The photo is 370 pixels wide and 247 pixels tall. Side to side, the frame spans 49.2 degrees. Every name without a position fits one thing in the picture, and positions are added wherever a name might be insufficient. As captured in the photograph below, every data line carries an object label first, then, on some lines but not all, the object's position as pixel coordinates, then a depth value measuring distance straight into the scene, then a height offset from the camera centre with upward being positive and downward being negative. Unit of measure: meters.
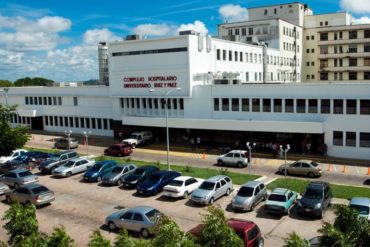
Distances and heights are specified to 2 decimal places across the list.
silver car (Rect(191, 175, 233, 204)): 27.17 -7.08
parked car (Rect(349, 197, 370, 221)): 22.16 -6.76
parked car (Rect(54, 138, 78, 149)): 51.00 -6.58
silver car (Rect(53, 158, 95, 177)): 36.75 -7.04
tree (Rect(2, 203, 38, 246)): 14.62 -4.79
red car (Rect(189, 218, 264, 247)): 18.44 -6.68
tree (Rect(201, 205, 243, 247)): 11.77 -4.31
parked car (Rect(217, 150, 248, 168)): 38.44 -6.86
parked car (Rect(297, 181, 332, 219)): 24.08 -7.03
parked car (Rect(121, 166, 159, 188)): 32.12 -7.00
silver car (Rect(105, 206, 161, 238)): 22.12 -7.25
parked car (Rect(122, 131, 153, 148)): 49.47 -6.12
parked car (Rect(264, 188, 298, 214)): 24.67 -7.17
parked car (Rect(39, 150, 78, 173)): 38.47 -6.78
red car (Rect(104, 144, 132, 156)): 45.28 -6.73
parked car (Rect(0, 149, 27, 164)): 43.57 -6.94
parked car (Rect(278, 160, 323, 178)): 33.88 -7.00
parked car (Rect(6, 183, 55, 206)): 28.03 -7.22
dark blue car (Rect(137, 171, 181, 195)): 30.22 -7.11
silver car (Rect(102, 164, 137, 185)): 33.38 -7.02
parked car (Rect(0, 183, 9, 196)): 31.95 -7.63
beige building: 80.75 +7.35
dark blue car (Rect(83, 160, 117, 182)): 34.81 -7.02
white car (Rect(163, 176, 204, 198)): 28.80 -7.12
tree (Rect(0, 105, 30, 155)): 38.25 -4.06
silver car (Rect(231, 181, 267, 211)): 25.80 -7.16
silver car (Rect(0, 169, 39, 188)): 33.47 -7.16
